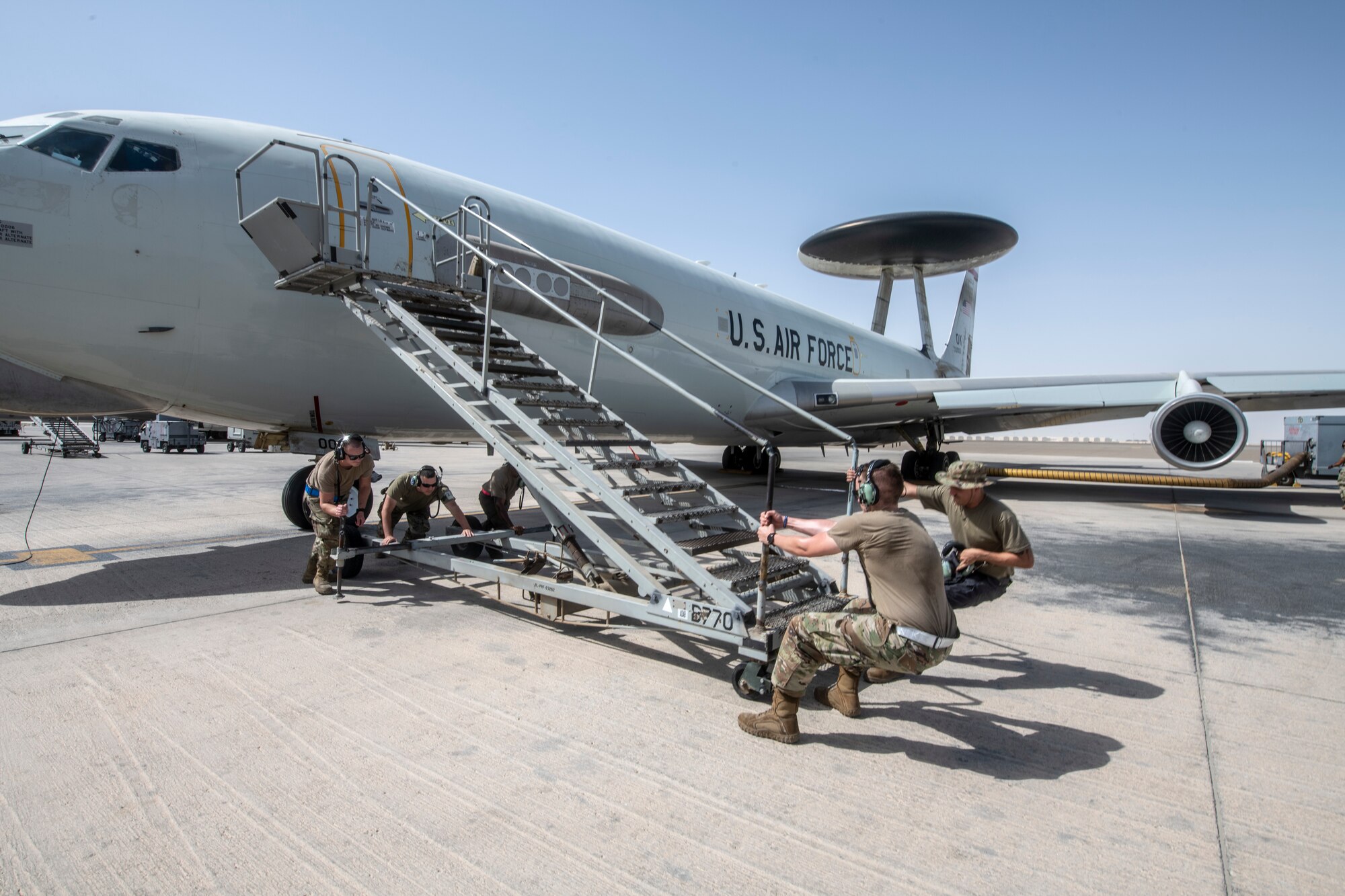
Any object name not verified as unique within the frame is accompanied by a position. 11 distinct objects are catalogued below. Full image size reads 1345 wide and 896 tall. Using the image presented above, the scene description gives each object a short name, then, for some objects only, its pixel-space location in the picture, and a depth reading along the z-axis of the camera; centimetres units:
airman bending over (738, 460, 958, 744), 304
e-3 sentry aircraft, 545
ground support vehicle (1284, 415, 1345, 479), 1925
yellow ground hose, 1540
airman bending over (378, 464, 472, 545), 622
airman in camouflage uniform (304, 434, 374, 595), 578
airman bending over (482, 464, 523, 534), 698
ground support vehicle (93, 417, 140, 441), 3716
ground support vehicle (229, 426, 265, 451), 3037
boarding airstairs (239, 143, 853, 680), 397
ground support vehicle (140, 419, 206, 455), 2752
